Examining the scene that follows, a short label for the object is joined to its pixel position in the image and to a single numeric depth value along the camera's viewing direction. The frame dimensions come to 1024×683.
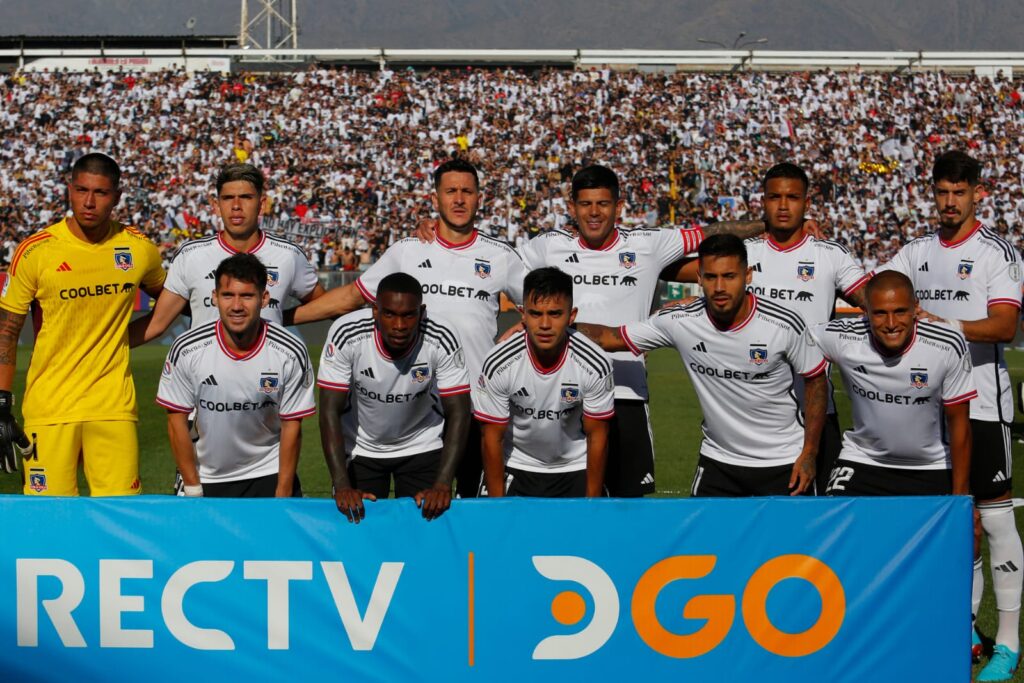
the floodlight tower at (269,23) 57.53
